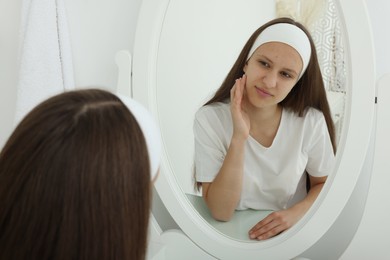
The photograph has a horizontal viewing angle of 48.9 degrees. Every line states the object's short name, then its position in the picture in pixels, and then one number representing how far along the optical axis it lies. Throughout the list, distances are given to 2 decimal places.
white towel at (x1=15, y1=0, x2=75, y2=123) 0.94
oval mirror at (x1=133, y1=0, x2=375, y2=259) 0.72
